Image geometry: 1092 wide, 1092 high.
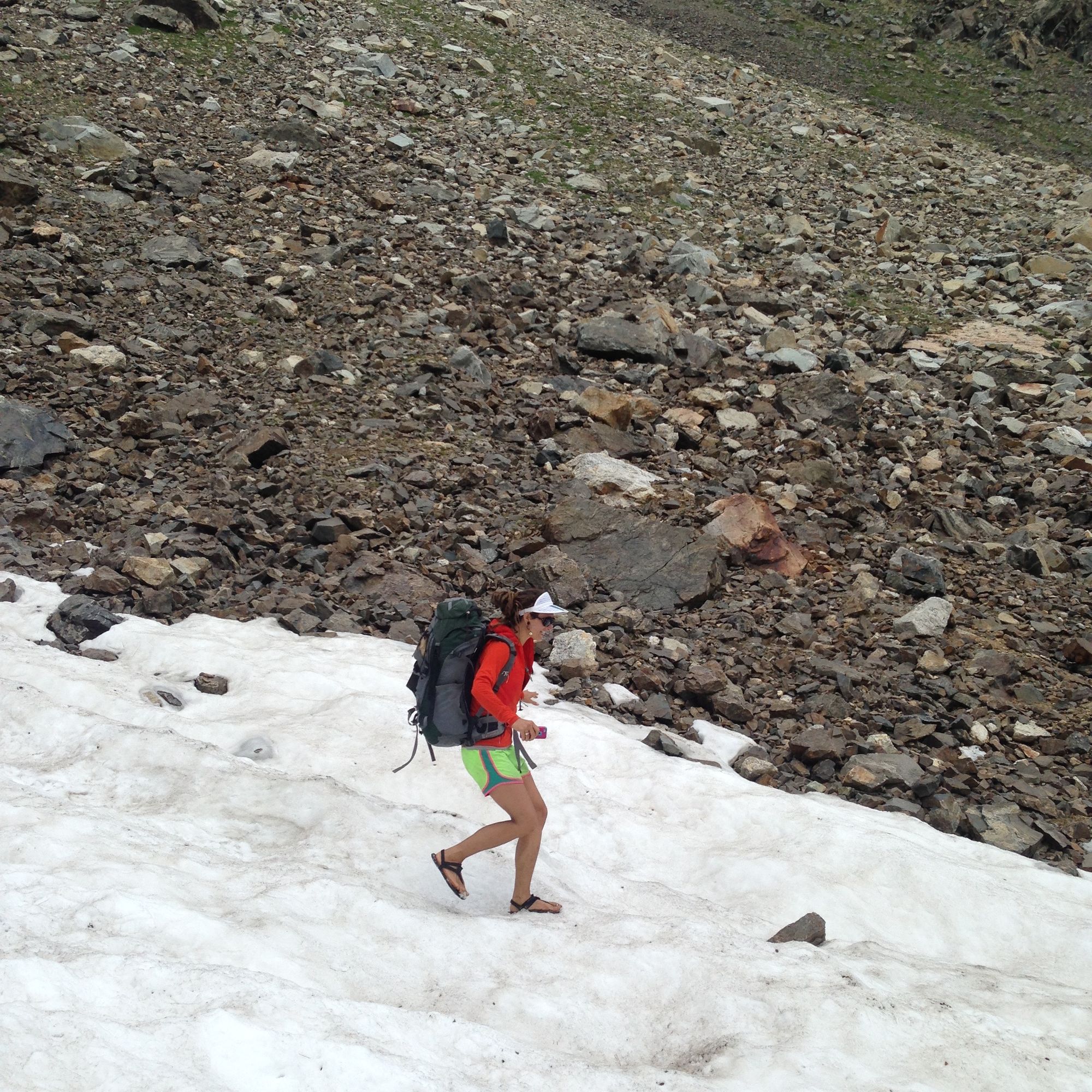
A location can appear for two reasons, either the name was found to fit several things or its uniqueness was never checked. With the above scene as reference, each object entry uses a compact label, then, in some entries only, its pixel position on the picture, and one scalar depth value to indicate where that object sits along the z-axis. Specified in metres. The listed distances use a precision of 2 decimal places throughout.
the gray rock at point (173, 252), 13.75
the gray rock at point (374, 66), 20.61
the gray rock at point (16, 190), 13.78
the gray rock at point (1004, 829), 7.01
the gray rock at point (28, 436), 10.06
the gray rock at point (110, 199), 14.46
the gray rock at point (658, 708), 8.18
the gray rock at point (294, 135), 17.44
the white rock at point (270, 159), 16.56
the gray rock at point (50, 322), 11.88
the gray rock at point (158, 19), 19.30
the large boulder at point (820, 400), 12.80
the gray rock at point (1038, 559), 10.34
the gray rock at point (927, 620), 9.32
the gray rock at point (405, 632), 8.69
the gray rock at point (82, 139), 15.30
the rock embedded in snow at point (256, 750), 6.84
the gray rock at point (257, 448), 10.58
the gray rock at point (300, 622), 8.62
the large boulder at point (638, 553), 9.66
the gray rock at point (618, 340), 13.71
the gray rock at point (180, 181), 15.31
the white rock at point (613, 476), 10.95
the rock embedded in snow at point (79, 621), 7.95
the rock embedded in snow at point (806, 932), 5.56
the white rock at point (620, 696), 8.33
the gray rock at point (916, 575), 9.91
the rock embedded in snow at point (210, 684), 7.56
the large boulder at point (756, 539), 10.23
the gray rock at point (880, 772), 7.57
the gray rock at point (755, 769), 7.59
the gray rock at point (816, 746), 7.80
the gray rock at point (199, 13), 19.72
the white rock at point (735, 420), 12.61
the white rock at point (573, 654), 8.62
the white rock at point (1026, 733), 8.17
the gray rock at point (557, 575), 9.49
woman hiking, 4.89
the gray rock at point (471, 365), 12.86
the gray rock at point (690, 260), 16.19
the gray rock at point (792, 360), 13.87
